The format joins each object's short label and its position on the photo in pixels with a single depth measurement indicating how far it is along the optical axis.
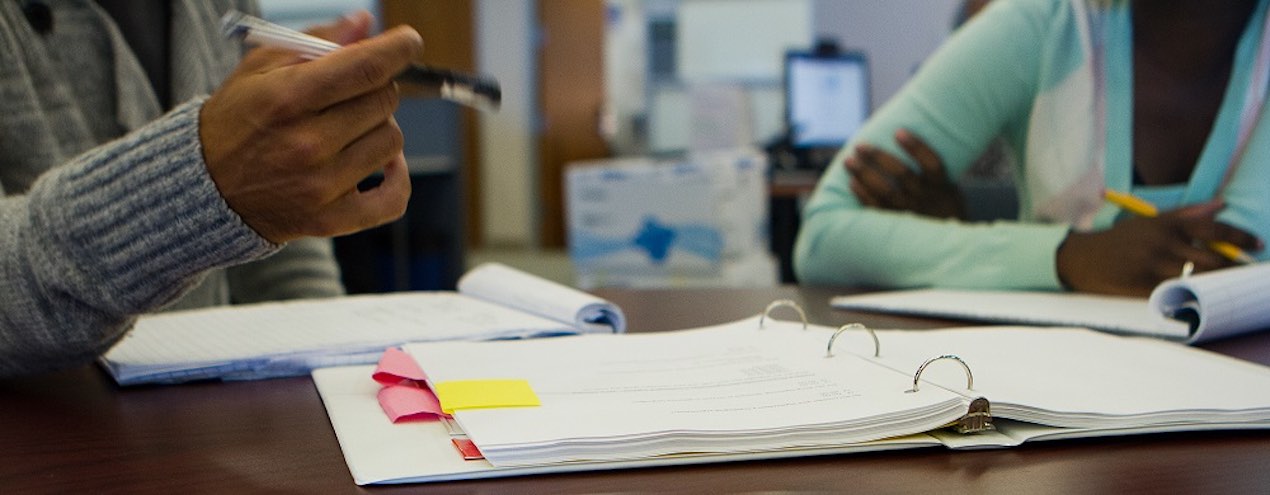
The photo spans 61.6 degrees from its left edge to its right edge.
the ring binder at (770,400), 0.47
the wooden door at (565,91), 7.04
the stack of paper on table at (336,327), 0.68
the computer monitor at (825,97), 4.16
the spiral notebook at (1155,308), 0.80
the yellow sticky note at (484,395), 0.52
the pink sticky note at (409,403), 0.53
